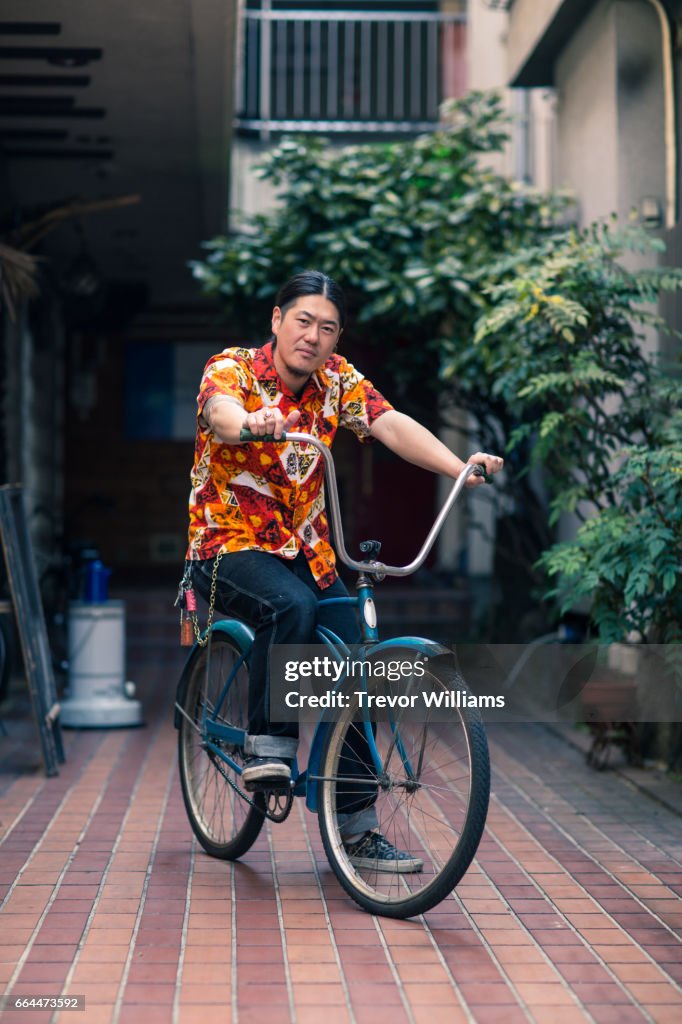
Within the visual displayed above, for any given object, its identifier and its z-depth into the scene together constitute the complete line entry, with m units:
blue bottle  7.62
